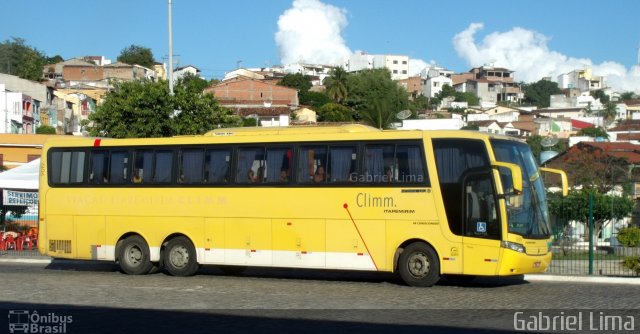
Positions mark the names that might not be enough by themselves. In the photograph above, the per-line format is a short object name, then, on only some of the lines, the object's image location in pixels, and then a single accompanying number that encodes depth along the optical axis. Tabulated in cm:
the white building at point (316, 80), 16715
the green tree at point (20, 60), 10175
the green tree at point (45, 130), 7012
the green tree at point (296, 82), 12469
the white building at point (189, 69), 15925
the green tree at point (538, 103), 19834
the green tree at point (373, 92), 9726
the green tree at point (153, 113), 3569
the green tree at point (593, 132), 10616
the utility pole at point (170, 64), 3488
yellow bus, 1706
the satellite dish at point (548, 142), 3405
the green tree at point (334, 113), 9408
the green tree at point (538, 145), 7225
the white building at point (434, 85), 19088
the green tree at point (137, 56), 14012
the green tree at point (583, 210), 2111
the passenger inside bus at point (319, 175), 1861
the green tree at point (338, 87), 11375
